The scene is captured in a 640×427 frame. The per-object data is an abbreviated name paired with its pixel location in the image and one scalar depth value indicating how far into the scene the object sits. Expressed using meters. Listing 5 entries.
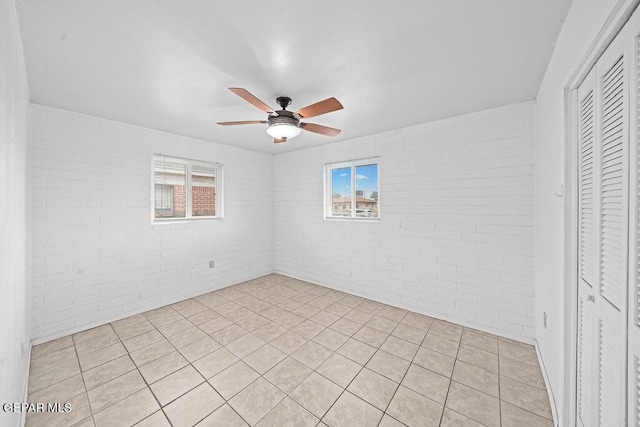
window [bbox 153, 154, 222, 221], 3.51
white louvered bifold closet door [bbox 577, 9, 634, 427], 0.91
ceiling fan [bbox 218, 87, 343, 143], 1.96
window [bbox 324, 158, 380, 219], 3.76
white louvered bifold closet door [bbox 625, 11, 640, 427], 0.83
